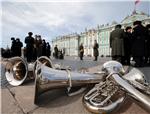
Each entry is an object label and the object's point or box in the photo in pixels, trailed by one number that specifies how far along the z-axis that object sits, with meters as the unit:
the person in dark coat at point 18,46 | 5.55
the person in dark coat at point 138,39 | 3.43
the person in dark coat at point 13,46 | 5.52
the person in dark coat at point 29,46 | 4.72
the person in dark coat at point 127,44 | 3.58
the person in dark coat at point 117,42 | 3.48
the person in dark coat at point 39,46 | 5.45
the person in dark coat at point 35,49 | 5.17
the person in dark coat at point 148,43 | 3.61
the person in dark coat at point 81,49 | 9.13
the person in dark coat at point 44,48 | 6.47
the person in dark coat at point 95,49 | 7.70
